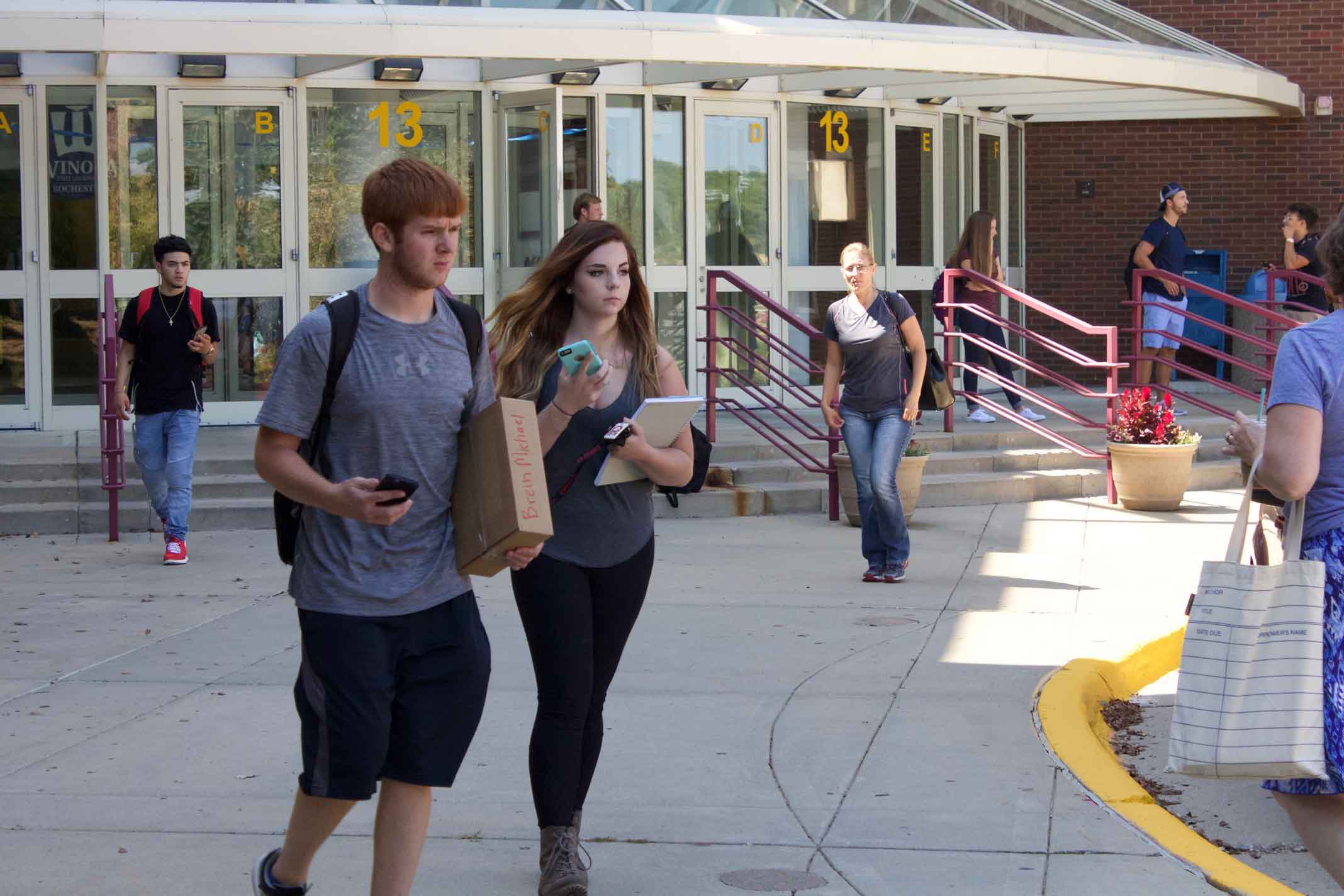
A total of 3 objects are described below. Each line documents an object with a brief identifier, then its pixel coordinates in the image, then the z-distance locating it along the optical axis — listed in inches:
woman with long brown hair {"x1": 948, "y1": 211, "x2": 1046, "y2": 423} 506.0
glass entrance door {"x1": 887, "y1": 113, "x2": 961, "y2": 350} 596.1
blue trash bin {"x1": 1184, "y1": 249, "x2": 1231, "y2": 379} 671.1
